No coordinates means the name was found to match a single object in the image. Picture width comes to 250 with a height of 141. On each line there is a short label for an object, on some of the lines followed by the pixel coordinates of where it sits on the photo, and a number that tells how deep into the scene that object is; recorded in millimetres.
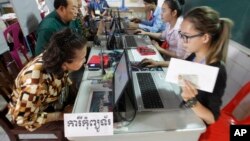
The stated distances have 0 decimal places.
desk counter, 844
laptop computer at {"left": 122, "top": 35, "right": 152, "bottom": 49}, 1900
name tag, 808
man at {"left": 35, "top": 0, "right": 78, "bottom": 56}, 1646
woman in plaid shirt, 942
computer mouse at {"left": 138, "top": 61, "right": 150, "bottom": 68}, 1441
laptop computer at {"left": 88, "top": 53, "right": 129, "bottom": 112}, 841
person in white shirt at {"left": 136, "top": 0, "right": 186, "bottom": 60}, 1957
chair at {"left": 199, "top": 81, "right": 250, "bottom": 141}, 1083
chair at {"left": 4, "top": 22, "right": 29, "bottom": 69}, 2470
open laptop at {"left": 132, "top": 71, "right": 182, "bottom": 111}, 956
